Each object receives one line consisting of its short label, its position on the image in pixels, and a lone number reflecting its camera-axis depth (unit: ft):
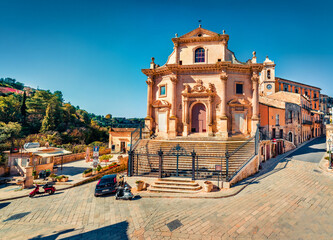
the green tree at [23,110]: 121.72
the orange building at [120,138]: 87.93
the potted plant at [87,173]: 44.50
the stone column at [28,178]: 38.93
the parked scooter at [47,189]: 33.91
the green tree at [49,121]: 114.76
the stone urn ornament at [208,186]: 31.83
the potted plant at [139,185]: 33.45
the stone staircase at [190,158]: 39.16
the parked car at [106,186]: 31.81
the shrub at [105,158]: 59.43
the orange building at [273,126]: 67.68
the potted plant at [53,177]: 41.92
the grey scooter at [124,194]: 29.60
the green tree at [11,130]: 78.75
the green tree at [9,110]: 111.34
